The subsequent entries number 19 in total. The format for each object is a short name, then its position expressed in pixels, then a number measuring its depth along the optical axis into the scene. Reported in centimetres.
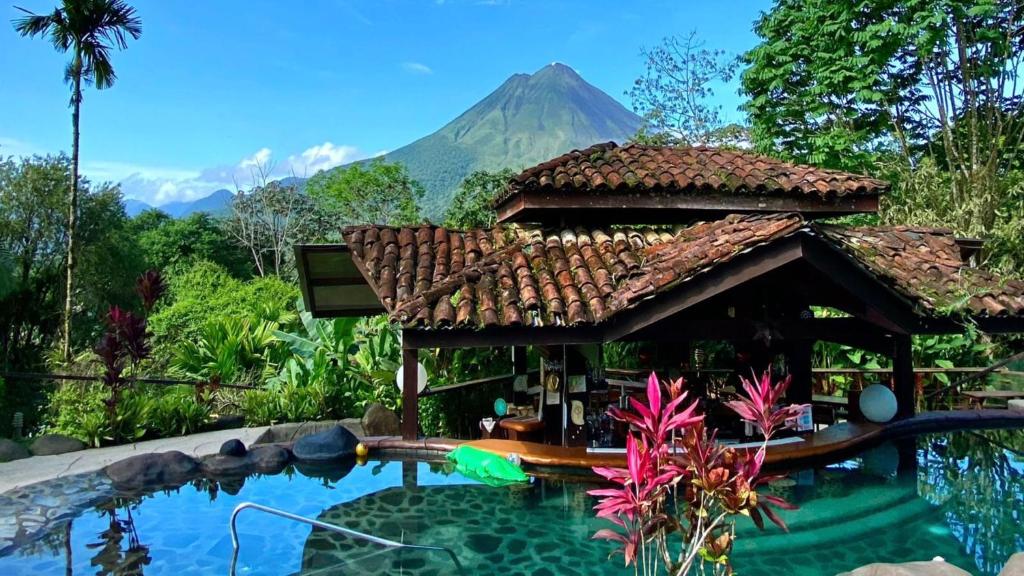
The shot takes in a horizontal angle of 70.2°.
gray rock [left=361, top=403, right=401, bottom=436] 954
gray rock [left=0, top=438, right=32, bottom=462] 855
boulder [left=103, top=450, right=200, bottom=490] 767
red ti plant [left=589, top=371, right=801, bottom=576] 319
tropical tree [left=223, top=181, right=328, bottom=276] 3703
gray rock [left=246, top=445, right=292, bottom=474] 844
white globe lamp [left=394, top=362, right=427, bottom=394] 877
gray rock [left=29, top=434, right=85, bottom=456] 883
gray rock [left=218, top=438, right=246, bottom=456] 845
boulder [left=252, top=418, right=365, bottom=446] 945
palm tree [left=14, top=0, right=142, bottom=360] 1719
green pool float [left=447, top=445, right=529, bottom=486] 766
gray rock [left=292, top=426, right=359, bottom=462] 859
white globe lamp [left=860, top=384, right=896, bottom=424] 936
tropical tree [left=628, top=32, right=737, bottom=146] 2709
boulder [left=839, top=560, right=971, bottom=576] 428
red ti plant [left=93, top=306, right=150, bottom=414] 929
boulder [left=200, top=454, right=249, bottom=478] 814
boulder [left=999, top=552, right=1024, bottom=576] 428
